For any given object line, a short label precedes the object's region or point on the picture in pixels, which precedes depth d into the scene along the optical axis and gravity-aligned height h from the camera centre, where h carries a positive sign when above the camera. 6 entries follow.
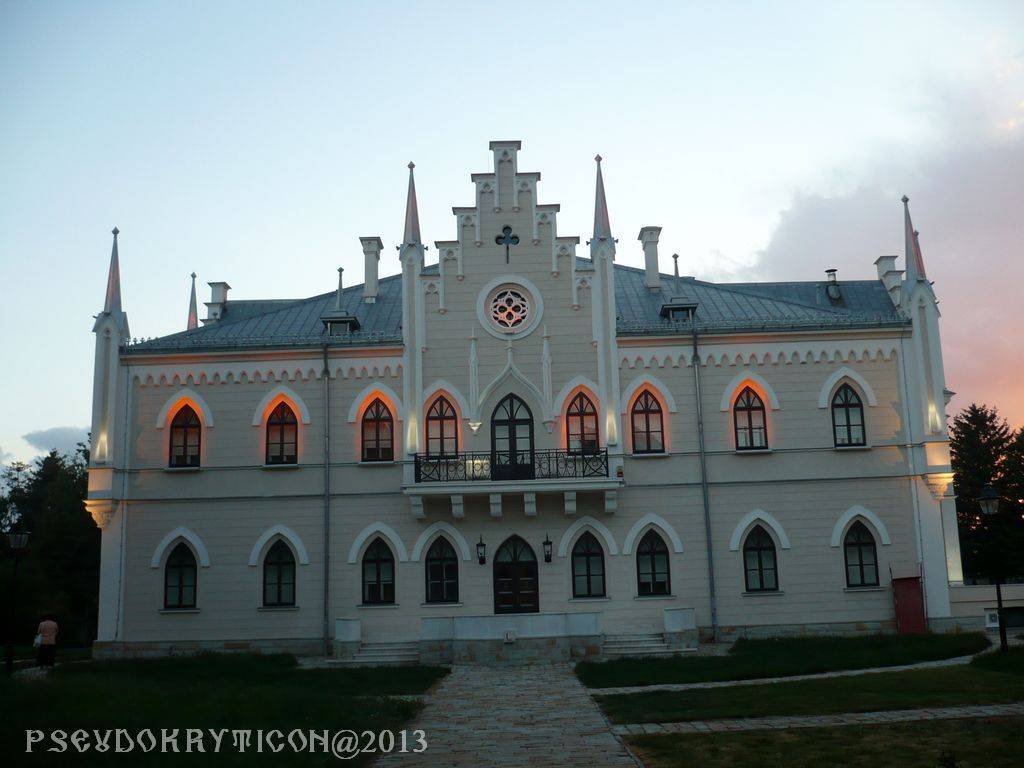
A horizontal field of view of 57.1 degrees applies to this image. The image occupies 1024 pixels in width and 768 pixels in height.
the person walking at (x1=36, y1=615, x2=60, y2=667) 25.06 -2.29
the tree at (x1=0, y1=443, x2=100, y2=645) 40.59 -0.51
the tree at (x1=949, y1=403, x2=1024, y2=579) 45.38 +2.76
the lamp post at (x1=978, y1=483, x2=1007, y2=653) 22.58 +0.80
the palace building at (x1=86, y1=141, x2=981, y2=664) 27.44 +2.44
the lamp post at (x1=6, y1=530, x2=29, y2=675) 22.45 +0.30
